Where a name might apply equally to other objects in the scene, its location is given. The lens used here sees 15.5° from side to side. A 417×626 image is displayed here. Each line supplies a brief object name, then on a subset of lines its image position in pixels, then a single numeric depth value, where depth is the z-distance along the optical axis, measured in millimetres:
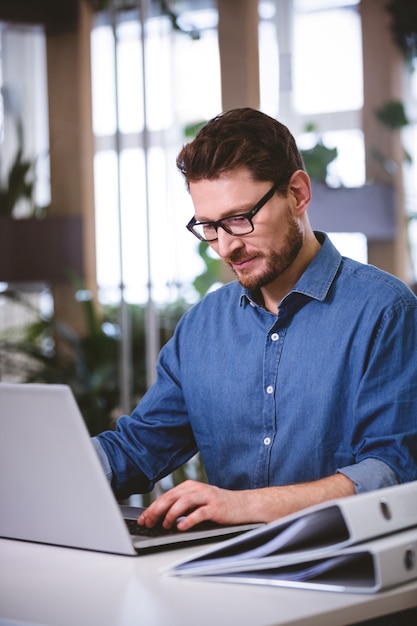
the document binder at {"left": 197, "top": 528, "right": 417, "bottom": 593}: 1649
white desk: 1621
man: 2146
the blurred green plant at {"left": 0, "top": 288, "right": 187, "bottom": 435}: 4368
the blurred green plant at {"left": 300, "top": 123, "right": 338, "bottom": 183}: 3555
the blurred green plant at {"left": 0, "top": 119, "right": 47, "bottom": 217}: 4474
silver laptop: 1806
